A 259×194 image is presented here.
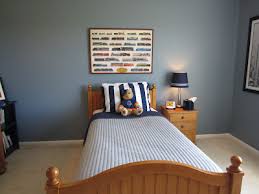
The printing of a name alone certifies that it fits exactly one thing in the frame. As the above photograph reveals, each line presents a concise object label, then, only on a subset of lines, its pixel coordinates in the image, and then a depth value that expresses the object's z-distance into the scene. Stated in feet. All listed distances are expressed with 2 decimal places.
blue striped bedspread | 5.01
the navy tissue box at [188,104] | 10.82
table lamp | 10.66
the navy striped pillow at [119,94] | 9.78
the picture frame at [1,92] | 10.17
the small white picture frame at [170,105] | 11.08
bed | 3.90
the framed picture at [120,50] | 10.65
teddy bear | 9.32
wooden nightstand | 10.52
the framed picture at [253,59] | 10.05
